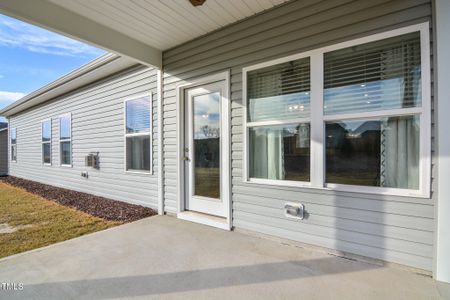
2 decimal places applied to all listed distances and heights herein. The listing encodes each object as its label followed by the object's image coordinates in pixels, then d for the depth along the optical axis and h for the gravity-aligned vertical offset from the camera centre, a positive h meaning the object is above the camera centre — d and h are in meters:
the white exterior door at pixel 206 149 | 3.35 -0.01
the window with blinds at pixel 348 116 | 2.06 +0.32
